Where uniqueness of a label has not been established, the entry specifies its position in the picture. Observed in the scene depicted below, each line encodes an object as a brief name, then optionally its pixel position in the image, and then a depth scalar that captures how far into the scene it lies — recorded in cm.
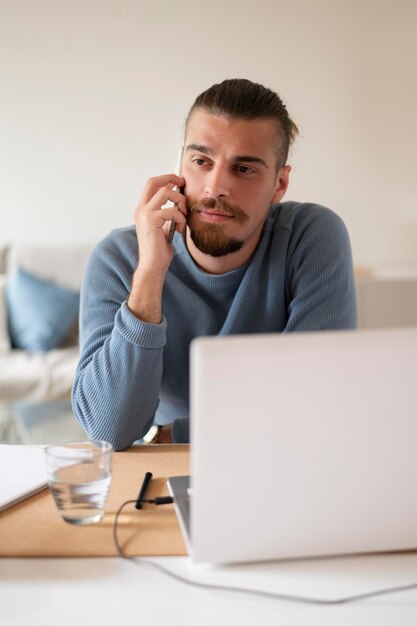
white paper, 101
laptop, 72
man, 160
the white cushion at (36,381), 323
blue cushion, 350
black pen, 98
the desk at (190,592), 71
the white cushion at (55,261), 365
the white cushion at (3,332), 350
